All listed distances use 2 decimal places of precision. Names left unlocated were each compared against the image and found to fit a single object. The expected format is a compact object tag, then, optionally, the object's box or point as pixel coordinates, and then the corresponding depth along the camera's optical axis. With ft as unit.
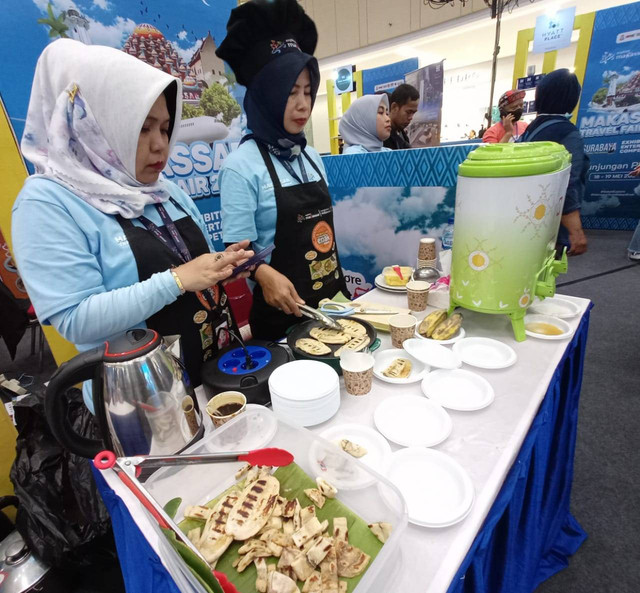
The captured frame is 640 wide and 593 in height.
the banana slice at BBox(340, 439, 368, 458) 2.31
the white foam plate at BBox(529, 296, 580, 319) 3.96
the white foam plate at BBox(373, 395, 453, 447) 2.46
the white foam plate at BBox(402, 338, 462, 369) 3.19
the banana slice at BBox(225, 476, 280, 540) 1.92
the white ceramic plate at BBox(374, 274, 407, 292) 4.93
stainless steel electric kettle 2.20
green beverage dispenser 3.05
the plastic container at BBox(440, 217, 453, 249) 5.48
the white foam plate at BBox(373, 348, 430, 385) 3.08
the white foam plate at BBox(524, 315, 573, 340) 3.53
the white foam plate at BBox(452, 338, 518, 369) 3.20
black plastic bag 3.98
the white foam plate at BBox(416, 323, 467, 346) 3.60
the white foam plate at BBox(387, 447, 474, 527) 1.95
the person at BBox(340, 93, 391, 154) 7.18
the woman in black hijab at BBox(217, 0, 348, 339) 4.25
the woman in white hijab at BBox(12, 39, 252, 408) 2.56
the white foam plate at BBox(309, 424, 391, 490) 2.01
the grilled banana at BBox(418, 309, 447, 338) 3.77
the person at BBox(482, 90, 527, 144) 10.84
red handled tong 1.53
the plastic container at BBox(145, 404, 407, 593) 1.68
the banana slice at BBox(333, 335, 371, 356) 3.05
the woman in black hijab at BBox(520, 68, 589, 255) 7.05
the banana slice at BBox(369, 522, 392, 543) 1.79
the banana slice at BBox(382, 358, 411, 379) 3.12
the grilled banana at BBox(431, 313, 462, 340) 3.67
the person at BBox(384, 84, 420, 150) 8.39
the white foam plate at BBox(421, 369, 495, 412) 2.74
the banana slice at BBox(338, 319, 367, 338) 3.38
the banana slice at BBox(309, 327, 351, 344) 3.27
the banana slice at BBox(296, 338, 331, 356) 3.09
